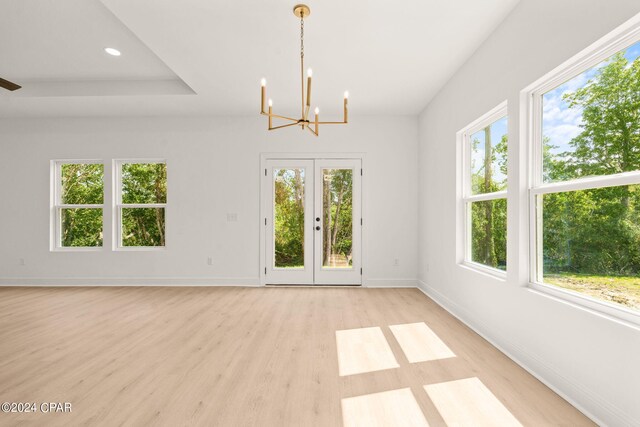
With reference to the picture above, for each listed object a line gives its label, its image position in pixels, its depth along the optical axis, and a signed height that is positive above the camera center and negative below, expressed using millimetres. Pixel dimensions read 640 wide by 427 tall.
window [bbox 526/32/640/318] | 1696 +223
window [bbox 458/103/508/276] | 2920 +248
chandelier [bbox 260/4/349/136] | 2381 +1598
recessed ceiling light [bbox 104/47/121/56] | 3468 +1810
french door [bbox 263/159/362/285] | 5152 -131
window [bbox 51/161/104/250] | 5352 +170
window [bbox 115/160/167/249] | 5328 +140
